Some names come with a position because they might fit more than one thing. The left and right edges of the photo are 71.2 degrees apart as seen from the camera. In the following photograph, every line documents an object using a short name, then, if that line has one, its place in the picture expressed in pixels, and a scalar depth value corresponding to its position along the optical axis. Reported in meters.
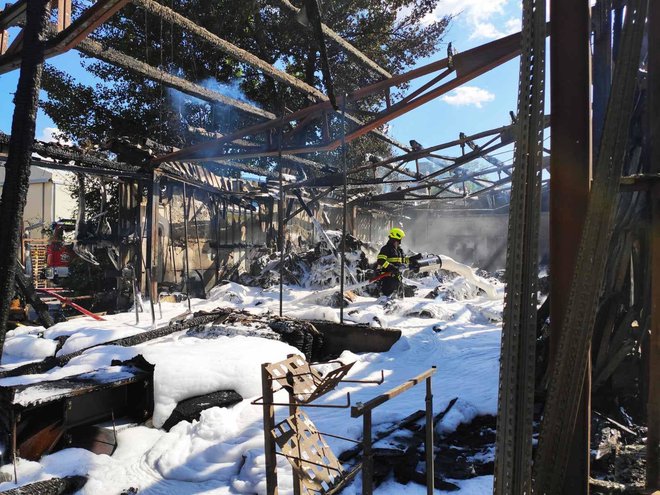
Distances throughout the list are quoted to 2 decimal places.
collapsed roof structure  2.03
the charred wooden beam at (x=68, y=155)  7.42
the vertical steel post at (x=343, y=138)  6.34
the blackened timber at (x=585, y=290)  2.09
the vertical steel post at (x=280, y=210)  7.03
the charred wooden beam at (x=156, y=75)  5.96
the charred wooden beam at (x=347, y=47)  5.99
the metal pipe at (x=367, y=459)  2.20
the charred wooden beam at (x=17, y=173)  4.02
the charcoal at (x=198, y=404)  4.45
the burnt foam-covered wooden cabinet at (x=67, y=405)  3.63
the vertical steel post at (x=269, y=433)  2.82
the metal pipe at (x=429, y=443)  2.72
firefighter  10.69
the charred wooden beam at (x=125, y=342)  5.23
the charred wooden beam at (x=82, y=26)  4.46
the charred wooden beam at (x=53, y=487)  3.02
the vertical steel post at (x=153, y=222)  10.26
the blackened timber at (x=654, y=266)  2.44
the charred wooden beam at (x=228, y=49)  5.69
